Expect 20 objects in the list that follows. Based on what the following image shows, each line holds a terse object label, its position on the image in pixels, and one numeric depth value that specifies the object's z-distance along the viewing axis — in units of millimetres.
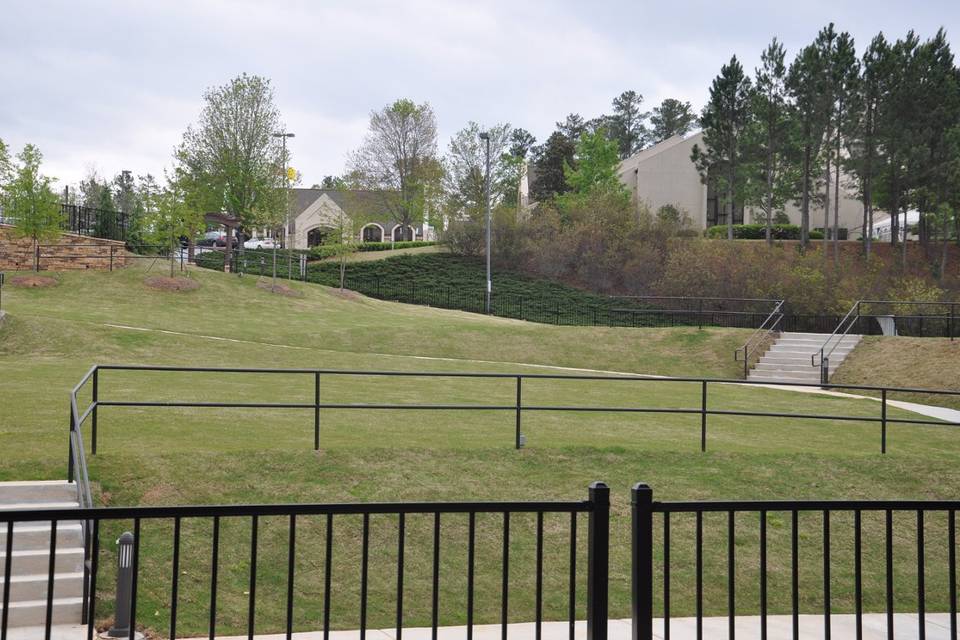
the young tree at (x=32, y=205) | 36406
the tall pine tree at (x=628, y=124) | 122562
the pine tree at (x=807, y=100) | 53156
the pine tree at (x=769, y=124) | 55656
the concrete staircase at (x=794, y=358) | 28844
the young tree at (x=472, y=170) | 74625
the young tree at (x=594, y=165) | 68688
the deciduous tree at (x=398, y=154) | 78062
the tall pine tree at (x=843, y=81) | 52625
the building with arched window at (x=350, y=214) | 77375
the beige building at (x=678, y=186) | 68062
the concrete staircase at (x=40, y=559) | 8133
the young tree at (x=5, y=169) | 37562
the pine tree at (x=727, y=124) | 58594
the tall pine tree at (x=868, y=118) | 52562
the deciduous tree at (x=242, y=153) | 52406
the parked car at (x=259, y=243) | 73125
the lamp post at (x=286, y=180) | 51212
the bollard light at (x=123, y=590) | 7660
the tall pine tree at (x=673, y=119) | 118938
